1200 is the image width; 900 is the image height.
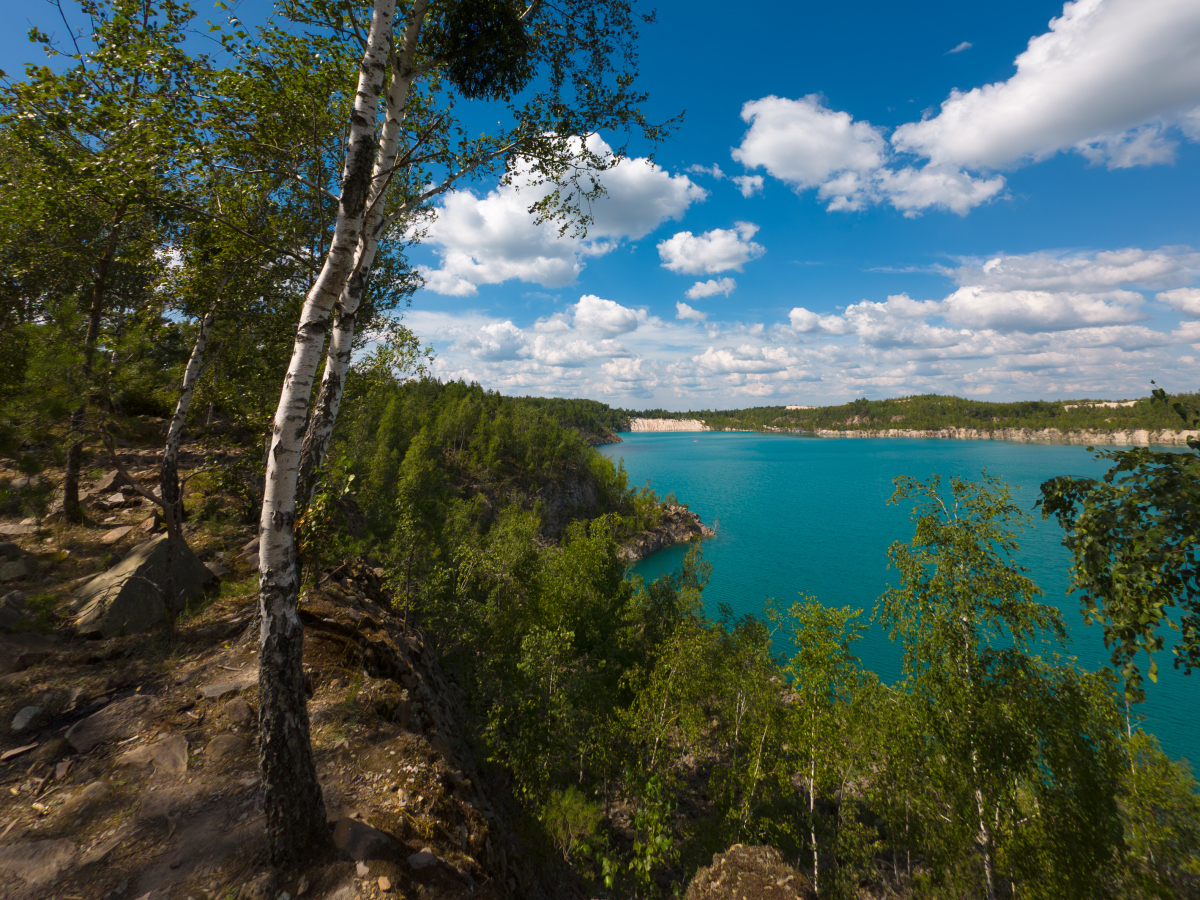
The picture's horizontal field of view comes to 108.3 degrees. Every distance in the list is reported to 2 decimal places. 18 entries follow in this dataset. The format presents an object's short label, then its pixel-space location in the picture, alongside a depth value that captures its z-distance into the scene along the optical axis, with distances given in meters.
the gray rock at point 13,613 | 7.88
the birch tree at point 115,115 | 5.52
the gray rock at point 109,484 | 14.33
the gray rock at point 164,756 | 6.23
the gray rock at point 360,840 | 5.54
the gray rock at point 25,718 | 6.43
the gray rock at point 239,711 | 7.21
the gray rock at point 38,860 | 4.68
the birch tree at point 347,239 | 4.89
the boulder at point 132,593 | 8.55
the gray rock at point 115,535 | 11.73
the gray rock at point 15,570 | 9.41
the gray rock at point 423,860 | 5.83
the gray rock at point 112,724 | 6.41
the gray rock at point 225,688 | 7.56
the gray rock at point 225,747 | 6.64
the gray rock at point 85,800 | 5.41
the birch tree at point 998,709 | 9.23
